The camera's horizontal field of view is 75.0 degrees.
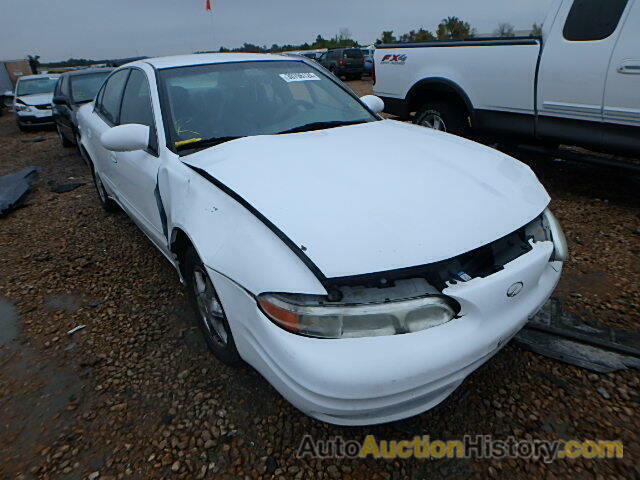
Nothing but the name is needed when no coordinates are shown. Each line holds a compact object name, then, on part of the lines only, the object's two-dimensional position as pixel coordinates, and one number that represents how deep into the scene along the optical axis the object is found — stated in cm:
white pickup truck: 356
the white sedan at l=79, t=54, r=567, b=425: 145
